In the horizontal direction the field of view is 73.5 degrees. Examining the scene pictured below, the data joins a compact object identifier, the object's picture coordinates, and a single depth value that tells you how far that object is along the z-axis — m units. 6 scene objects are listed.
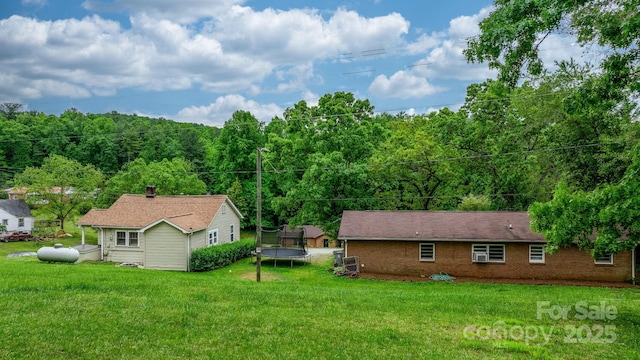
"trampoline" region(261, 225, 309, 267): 29.58
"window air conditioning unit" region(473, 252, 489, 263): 22.41
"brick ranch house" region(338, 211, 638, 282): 21.95
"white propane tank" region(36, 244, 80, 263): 21.36
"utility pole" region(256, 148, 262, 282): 19.80
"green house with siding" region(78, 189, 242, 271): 25.80
